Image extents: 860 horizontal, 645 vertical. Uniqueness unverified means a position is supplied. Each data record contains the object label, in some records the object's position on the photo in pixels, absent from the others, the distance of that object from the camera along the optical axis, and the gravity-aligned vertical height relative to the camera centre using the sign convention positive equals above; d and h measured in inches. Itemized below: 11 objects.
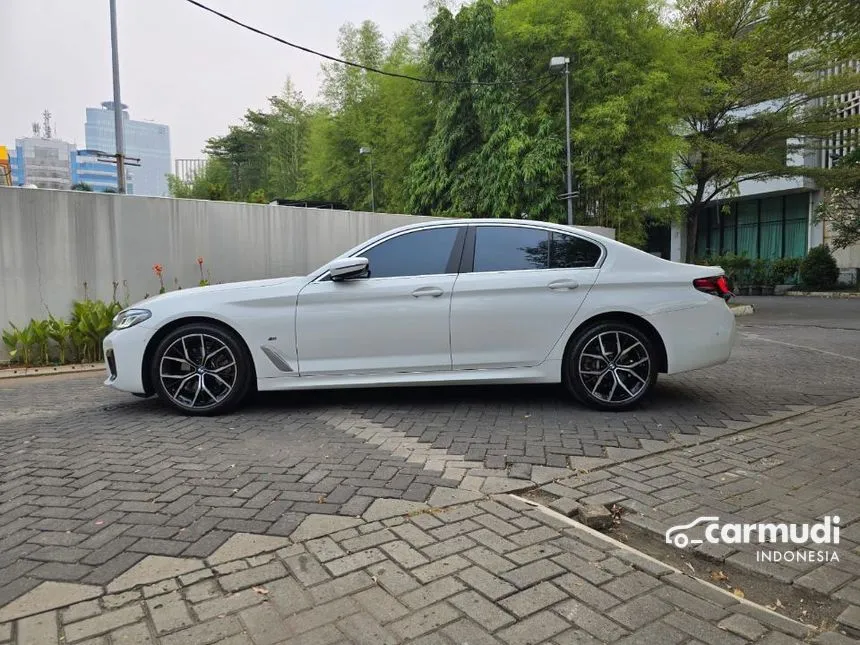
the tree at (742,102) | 871.1 +245.2
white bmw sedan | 188.2 -19.1
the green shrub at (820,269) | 997.2 -5.0
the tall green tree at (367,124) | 1043.3 +275.9
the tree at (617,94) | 716.7 +203.4
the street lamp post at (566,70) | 629.5 +205.4
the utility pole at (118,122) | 607.5 +155.9
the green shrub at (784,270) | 1071.0 -6.4
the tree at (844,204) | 911.0 +93.7
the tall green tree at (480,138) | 807.7 +182.6
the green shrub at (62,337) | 319.9 -33.3
